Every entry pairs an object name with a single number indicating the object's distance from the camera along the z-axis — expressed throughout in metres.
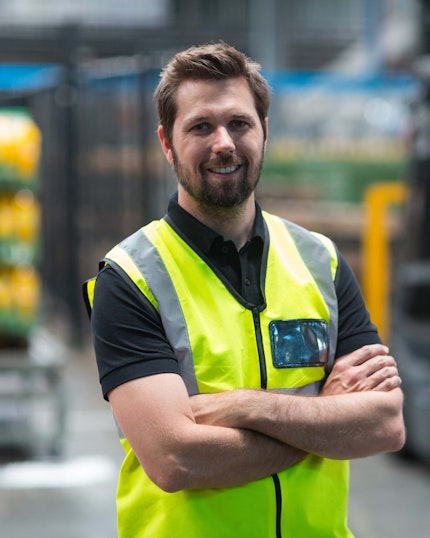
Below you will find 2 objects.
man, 4.30
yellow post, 15.22
